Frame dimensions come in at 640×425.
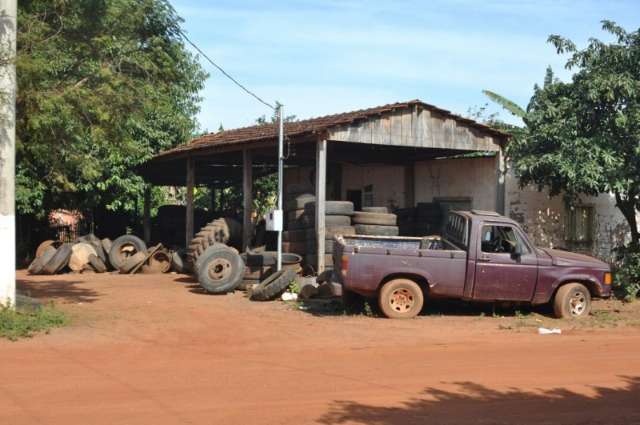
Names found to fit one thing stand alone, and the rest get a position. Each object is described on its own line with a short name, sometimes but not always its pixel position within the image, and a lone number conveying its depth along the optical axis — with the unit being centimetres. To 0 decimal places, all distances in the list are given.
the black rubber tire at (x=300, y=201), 1805
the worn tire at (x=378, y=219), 1720
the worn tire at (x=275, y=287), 1502
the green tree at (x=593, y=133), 1516
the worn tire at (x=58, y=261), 2072
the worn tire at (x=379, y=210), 1781
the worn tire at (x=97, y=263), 2184
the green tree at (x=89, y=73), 1223
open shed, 1695
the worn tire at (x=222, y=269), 1628
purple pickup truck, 1248
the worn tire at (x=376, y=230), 1702
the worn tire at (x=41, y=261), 2083
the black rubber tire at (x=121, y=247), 2189
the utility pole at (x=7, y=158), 1133
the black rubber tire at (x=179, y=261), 2117
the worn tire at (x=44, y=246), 2307
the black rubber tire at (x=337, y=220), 1700
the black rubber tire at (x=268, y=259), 1698
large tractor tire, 1916
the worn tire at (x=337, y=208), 1708
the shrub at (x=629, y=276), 1549
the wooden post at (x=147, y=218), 2614
